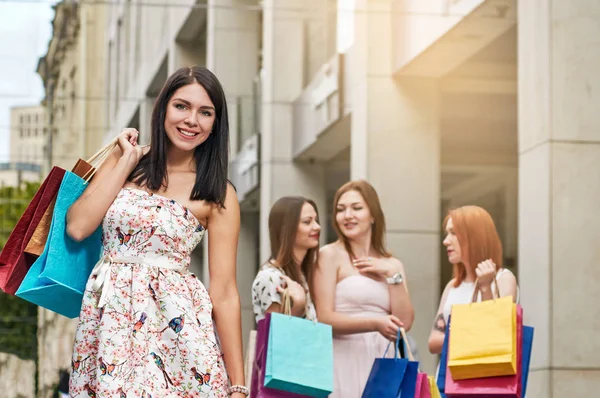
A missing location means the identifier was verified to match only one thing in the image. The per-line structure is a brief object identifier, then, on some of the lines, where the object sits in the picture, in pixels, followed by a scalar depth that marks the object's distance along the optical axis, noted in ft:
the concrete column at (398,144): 53.99
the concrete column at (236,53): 53.86
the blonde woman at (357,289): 34.72
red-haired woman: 32.78
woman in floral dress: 20.69
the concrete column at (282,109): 53.89
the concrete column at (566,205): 36.03
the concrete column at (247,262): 50.86
